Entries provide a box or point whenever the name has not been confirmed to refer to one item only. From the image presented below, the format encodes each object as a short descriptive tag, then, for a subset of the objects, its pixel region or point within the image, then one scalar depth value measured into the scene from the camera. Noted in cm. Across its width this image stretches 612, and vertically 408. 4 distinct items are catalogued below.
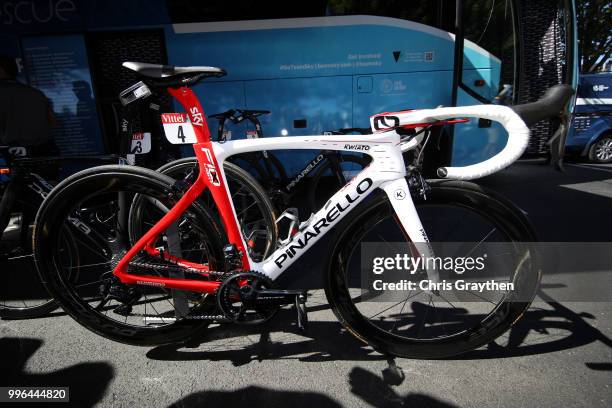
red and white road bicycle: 148
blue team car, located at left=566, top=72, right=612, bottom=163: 660
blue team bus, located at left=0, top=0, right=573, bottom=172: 398
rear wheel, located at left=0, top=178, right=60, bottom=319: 223
